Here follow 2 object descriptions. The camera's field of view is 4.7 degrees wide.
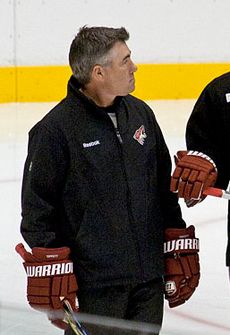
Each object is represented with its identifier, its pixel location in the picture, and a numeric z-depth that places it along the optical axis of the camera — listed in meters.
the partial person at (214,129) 9.73
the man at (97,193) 9.47
